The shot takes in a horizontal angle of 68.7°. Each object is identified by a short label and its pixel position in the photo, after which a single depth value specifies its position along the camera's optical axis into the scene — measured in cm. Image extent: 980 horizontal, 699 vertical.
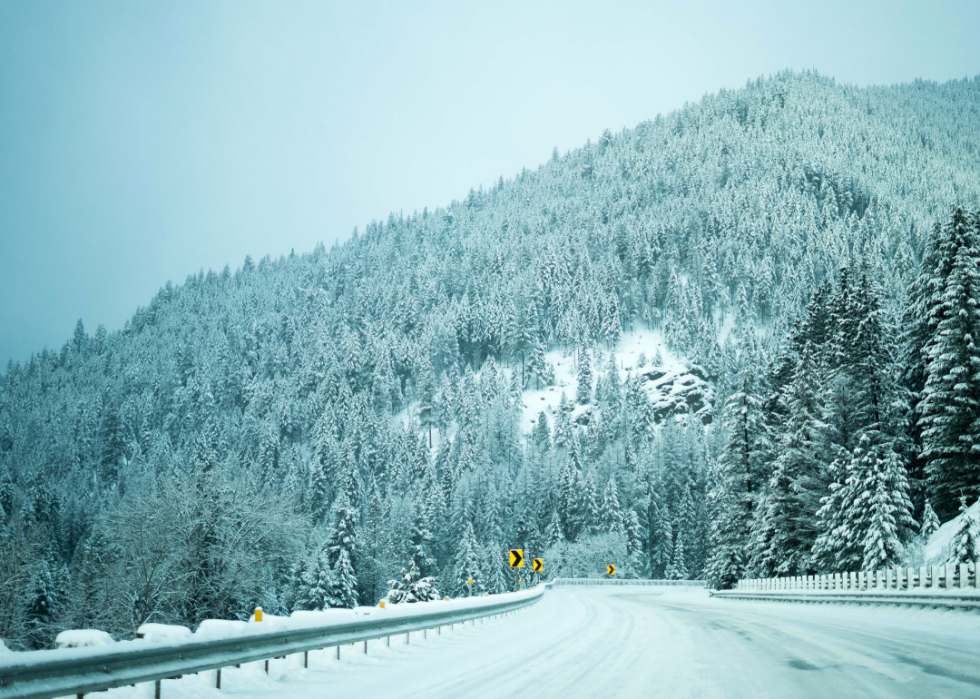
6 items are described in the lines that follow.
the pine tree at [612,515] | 9456
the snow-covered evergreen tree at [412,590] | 4194
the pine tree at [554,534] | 9675
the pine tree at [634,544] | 9306
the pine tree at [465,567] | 7681
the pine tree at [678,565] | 9062
